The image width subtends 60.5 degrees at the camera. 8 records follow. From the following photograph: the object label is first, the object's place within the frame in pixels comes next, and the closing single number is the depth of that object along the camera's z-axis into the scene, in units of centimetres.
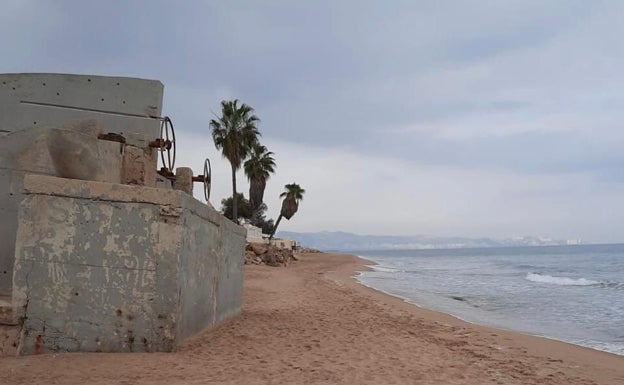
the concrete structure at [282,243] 5033
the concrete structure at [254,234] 4216
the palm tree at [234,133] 4078
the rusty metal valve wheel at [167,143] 805
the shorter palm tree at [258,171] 4941
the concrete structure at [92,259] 634
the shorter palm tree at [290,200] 5866
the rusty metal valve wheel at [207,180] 952
